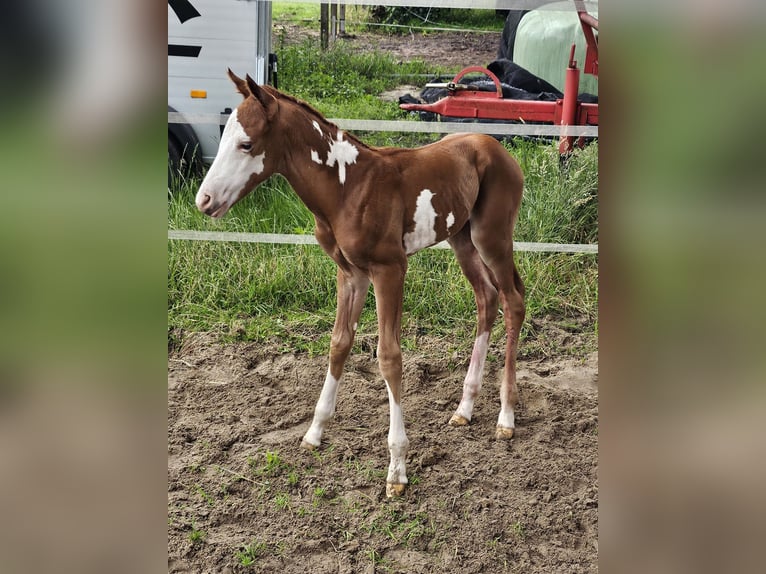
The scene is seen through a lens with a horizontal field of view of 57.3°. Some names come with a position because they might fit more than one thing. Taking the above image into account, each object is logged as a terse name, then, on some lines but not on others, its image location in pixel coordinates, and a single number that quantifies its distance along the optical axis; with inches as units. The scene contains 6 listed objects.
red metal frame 190.9
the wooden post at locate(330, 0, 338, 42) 291.9
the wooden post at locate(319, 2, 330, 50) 277.6
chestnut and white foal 96.2
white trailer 196.9
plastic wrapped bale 253.3
